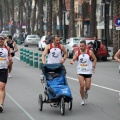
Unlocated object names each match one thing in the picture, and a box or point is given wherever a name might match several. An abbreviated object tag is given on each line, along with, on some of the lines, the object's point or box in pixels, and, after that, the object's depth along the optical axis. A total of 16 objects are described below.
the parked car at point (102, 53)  36.41
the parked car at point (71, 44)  39.30
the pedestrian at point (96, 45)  35.49
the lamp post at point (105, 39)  41.34
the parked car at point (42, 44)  51.26
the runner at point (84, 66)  14.27
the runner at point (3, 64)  13.05
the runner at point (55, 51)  14.18
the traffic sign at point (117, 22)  33.25
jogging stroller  12.64
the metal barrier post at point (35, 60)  30.10
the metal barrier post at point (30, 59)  31.63
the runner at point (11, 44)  23.53
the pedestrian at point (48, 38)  43.72
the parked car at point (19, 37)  76.69
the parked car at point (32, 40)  62.81
